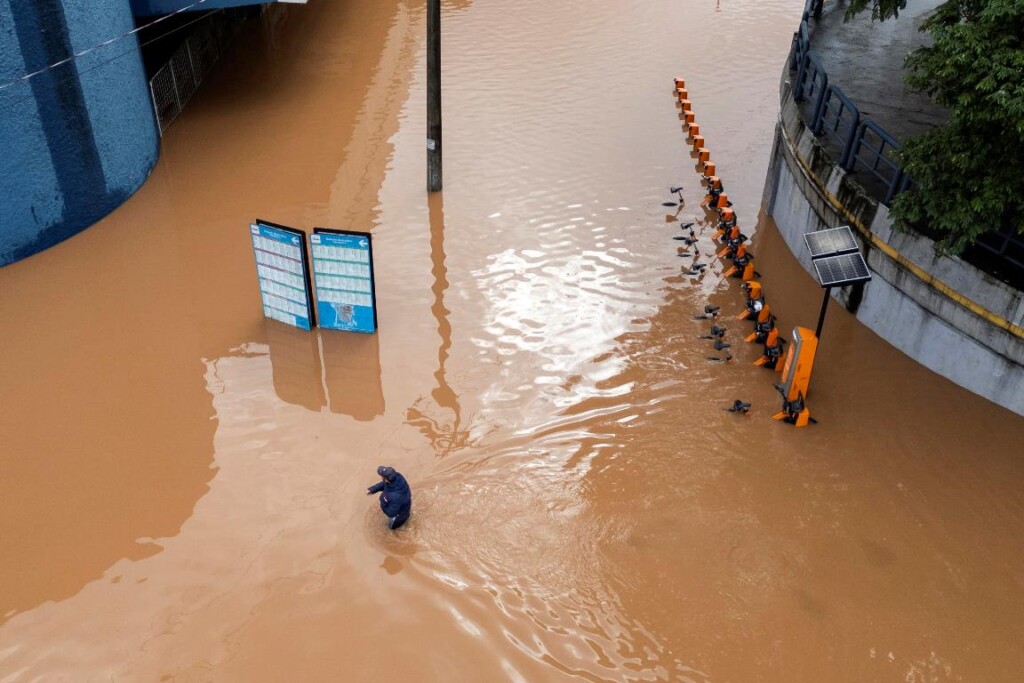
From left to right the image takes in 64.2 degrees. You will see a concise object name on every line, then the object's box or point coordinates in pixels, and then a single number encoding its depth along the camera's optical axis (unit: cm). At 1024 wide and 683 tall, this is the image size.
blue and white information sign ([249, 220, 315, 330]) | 1070
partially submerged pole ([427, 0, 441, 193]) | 1354
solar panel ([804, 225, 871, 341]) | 935
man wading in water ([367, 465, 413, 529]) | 800
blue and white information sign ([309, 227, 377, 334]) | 1073
